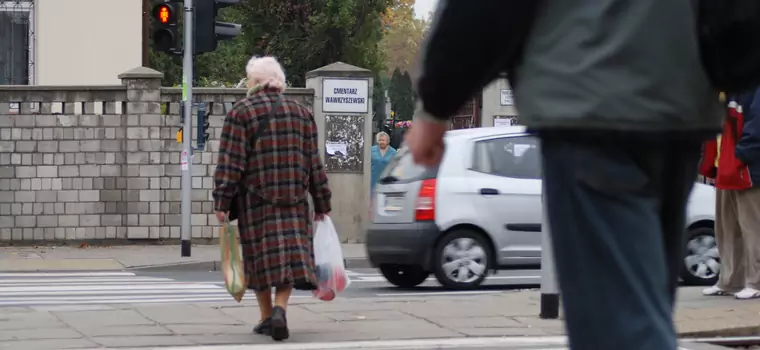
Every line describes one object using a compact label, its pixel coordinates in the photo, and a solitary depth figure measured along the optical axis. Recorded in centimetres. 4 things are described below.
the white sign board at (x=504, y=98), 3123
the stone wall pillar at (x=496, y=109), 3170
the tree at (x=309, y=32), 3553
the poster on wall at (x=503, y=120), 3152
